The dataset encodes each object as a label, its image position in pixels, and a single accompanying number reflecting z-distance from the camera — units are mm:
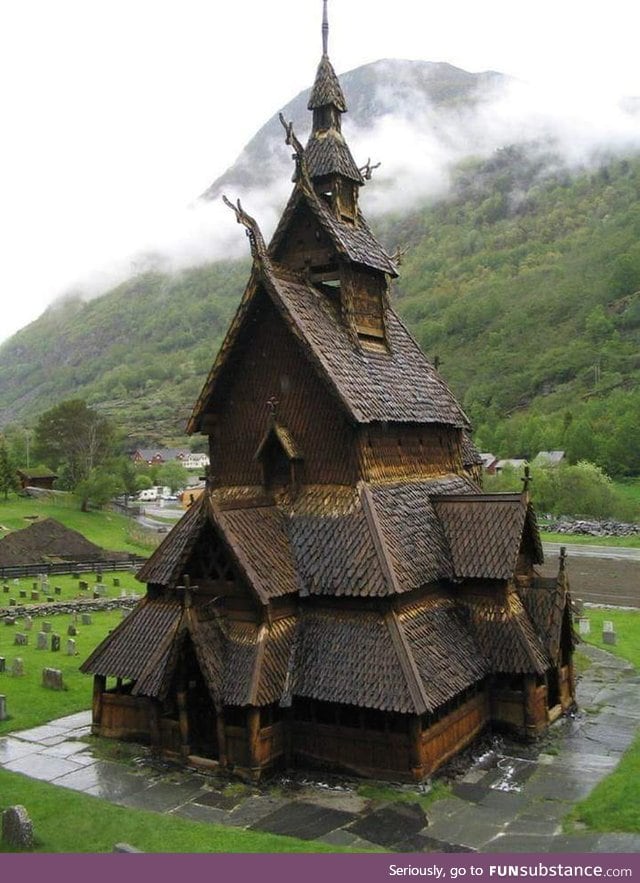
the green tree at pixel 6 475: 80562
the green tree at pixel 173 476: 124188
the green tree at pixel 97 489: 81512
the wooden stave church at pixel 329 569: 17062
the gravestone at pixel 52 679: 24766
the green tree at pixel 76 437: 92688
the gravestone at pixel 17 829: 13602
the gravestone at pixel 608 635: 31516
